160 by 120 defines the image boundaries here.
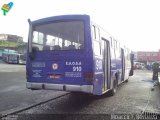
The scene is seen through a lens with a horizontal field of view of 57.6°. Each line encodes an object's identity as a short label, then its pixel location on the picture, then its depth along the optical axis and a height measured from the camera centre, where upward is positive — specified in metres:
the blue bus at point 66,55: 5.07 +0.24
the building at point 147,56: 49.41 +1.90
